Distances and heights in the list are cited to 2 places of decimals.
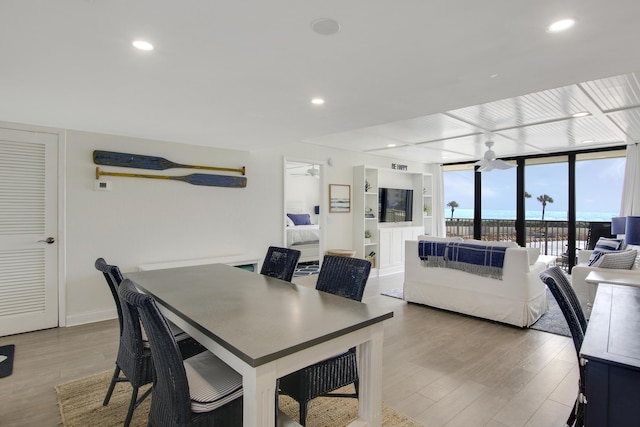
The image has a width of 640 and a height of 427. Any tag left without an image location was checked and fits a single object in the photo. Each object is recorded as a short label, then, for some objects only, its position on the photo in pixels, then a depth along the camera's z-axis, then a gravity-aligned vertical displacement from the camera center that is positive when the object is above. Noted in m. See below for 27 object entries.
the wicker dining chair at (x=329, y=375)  1.82 -0.87
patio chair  6.32 -0.31
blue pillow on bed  8.96 -0.10
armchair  3.88 -0.82
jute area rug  2.15 -1.29
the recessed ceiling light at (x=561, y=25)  1.65 +0.94
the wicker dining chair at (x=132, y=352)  1.92 -0.82
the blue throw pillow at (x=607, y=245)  4.29 -0.40
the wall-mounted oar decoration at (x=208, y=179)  4.25 +0.49
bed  7.45 -0.54
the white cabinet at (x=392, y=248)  6.82 -0.66
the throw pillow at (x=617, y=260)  3.55 -0.46
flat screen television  7.27 +0.24
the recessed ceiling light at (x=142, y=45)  1.85 +0.93
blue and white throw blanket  3.98 -0.50
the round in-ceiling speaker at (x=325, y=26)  1.65 +0.93
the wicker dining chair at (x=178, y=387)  1.38 -0.77
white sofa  3.82 -0.90
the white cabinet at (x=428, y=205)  8.24 +0.26
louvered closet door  3.55 -0.17
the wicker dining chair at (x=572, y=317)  1.66 -0.51
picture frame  6.39 +0.33
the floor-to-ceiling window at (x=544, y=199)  6.66 +0.37
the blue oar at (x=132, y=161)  3.95 +0.65
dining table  1.29 -0.50
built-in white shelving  6.64 -0.25
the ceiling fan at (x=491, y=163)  5.54 +0.85
